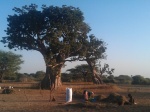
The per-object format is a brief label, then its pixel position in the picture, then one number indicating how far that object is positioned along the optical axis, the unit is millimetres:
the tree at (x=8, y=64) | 61688
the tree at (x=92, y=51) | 35094
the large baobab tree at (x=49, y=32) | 32266
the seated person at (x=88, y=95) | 21141
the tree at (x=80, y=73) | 52281
